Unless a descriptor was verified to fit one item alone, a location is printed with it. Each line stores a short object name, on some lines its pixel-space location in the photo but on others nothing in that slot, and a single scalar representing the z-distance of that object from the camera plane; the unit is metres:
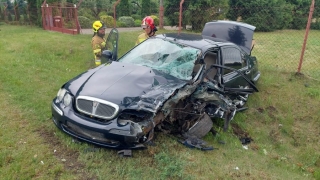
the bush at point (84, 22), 13.66
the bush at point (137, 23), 16.59
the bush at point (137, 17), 18.90
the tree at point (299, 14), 15.03
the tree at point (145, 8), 17.99
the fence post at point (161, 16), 10.38
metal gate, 10.39
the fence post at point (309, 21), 5.81
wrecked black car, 2.89
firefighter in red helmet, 5.23
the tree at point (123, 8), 18.43
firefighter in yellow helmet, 5.09
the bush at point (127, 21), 15.86
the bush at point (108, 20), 13.99
